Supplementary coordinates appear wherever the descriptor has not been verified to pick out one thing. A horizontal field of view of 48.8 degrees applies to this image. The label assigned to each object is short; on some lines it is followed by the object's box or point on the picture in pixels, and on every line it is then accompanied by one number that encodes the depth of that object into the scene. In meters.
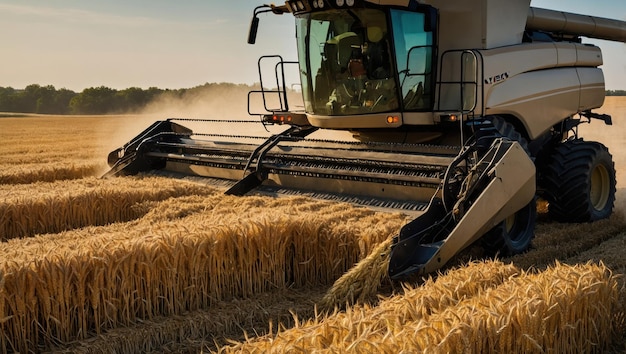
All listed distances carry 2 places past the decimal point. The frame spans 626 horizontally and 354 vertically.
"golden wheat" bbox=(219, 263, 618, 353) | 2.79
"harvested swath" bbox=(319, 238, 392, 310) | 4.66
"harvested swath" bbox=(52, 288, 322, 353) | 4.10
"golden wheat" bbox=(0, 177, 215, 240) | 6.53
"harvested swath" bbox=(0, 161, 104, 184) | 10.09
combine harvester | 5.59
